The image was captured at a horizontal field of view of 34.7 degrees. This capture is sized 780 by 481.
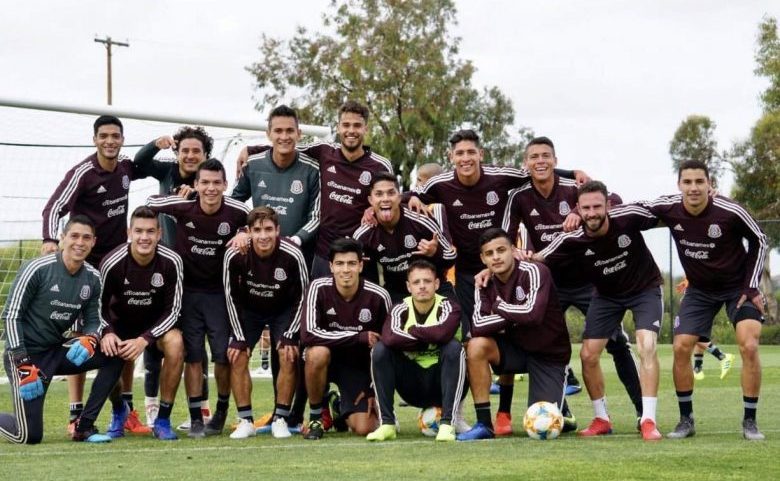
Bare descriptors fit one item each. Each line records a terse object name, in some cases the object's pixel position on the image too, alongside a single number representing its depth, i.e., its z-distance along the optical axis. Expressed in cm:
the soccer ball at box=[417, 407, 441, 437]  919
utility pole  4719
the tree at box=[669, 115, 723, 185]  4441
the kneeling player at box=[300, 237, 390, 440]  915
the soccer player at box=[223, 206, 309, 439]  928
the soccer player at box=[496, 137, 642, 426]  969
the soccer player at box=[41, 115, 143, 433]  988
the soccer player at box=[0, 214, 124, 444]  903
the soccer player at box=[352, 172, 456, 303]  946
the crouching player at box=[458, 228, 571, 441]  890
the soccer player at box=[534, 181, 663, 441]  896
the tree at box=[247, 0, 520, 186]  3531
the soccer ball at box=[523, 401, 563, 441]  867
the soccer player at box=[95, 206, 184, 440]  930
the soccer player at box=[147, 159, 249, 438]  959
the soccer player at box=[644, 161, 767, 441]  865
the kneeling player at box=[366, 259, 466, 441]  888
